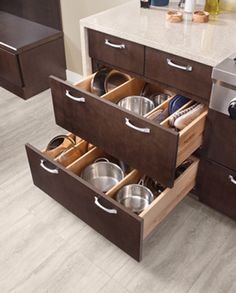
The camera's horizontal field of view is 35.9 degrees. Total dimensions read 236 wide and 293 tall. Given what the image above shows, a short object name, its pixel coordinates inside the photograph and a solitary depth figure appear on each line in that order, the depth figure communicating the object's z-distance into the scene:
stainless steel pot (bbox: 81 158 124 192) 1.65
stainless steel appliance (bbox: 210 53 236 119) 1.24
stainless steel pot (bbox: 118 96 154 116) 1.68
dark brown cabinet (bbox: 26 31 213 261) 1.31
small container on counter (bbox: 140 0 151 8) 1.73
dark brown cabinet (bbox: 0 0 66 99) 2.44
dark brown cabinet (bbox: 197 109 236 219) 1.39
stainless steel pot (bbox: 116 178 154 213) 1.56
